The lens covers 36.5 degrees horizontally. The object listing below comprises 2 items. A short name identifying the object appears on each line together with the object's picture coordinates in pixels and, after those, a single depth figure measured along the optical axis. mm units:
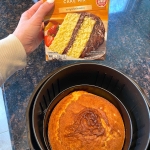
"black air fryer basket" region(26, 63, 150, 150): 596
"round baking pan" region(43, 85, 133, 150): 615
